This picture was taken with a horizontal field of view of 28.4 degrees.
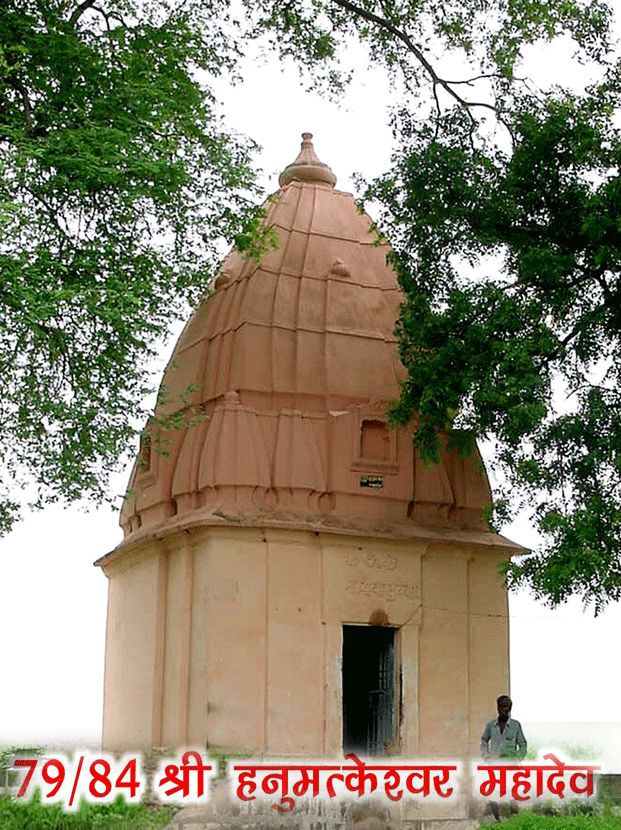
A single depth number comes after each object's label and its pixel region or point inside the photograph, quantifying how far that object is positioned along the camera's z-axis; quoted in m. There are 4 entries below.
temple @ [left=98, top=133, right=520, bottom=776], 11.09
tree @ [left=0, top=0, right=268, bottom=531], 9.40
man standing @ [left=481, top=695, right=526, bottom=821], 9.44
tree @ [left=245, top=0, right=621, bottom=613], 9.98
